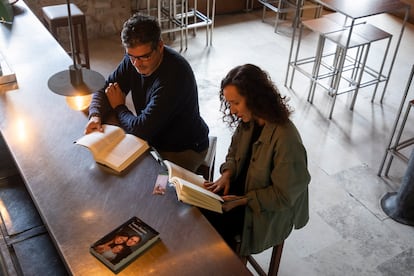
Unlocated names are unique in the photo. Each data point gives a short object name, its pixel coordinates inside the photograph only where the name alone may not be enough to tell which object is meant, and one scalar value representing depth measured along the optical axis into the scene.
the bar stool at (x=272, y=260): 2.36
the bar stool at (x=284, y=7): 5.92
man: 2.40
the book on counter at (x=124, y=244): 1.76
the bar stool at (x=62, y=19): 4.15
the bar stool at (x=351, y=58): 4.20
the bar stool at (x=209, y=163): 2.84
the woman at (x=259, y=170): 2.09
